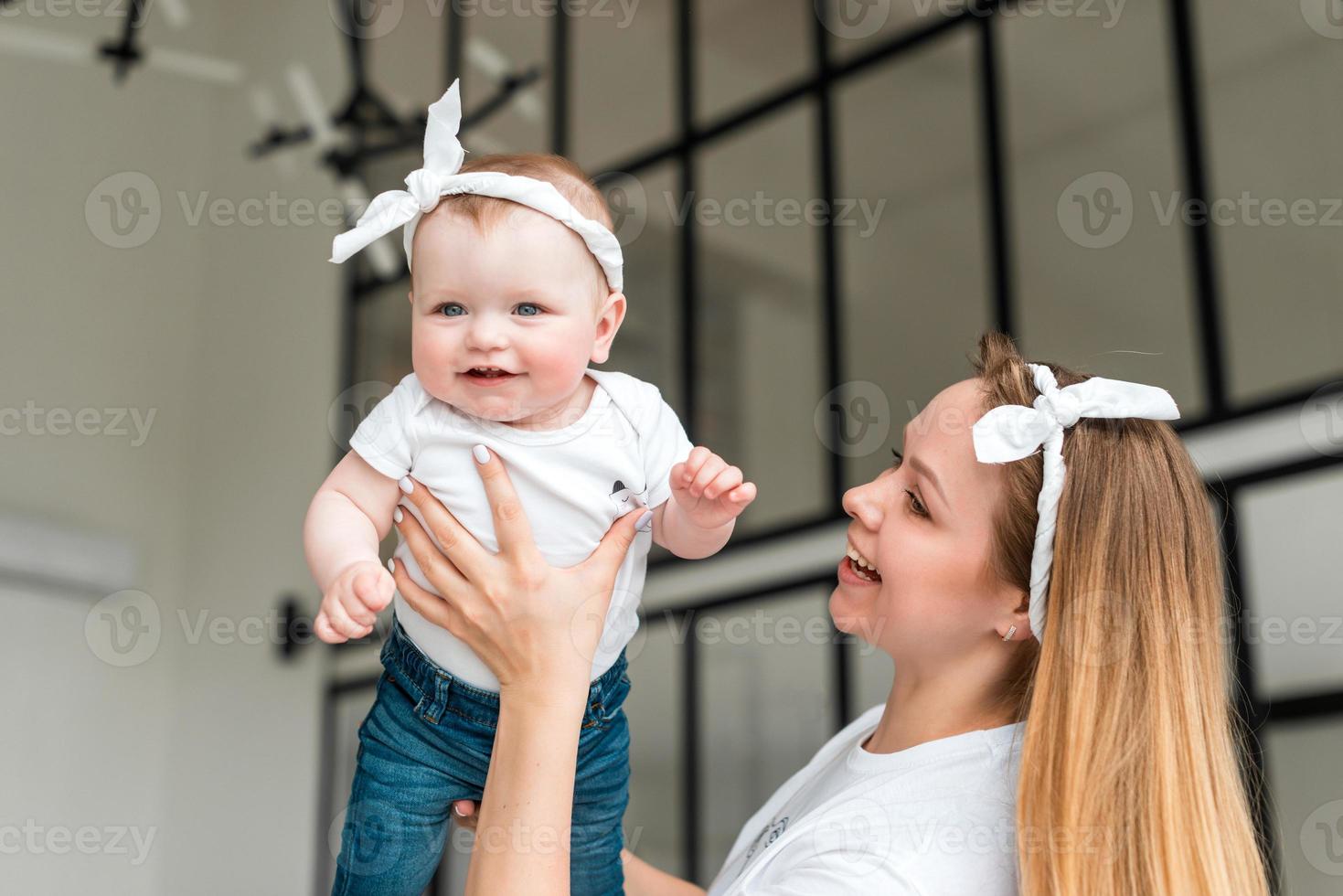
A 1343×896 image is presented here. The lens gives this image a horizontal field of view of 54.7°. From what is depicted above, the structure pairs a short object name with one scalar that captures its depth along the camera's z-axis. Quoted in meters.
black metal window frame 2.81
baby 1.32
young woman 1.29
